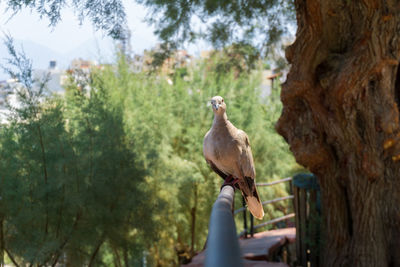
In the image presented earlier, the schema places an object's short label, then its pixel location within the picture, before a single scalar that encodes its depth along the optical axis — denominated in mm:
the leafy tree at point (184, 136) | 7527
